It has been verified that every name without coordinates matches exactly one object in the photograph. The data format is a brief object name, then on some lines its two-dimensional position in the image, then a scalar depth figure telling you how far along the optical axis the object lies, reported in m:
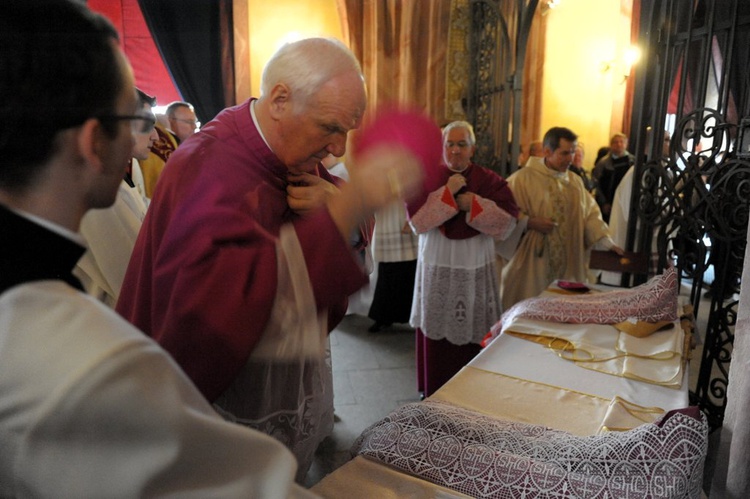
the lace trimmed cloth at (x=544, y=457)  1.19
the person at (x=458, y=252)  3.42
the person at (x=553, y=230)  3.89
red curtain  5.32
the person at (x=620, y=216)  5.24
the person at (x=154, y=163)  3.50
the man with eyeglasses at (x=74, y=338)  0.56
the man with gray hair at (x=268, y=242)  1.17
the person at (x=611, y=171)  6.21
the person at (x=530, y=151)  5.98
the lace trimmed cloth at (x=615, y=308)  2.40
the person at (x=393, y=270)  4.82
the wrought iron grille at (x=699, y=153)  2.48
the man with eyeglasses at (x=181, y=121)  4.33
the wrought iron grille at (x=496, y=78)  4.77
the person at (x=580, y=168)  6.45
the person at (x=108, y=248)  1.98
